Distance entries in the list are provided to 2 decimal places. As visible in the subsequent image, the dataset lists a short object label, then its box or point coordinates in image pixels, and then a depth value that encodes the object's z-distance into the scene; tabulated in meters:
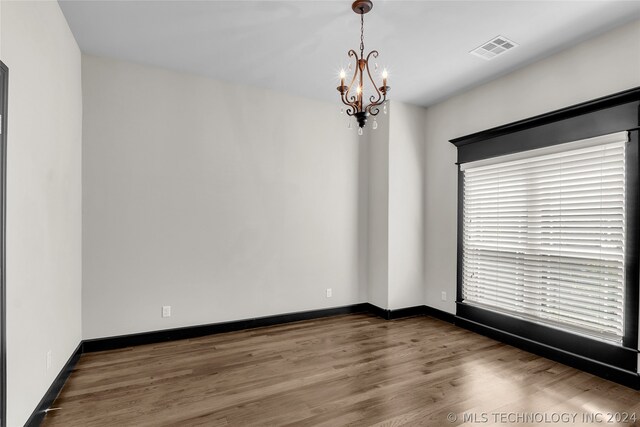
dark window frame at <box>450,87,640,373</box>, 2.73
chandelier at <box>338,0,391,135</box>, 2.39
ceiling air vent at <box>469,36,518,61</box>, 3.05
